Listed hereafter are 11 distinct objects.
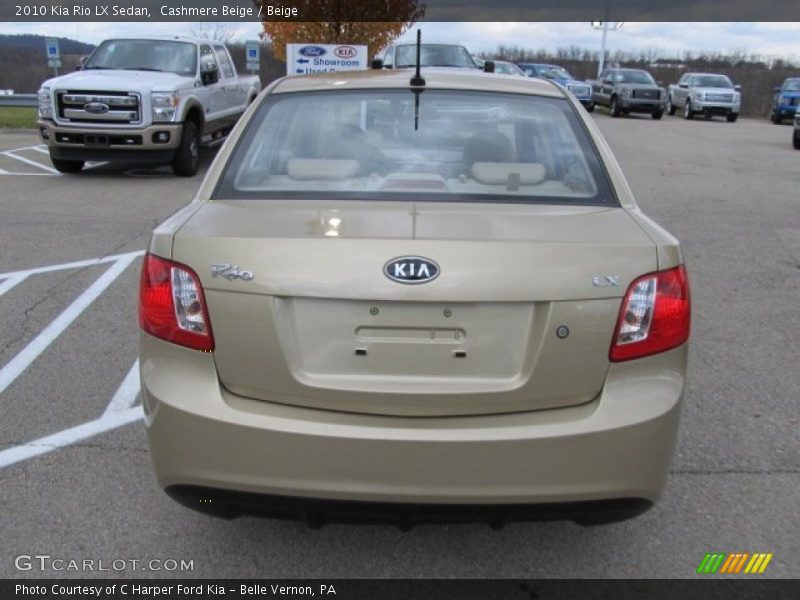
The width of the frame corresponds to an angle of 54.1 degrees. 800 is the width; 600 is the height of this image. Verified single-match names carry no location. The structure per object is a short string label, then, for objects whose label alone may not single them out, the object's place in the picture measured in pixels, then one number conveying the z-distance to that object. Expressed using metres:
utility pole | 50.33
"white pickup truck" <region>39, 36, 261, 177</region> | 11.53
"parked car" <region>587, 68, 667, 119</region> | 30.45
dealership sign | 16.77
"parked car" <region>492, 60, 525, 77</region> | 23.10
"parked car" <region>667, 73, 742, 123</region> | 31.05
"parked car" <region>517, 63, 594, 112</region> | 31.34
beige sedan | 2.31
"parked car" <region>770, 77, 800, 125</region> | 30.45
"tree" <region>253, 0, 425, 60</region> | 20.34
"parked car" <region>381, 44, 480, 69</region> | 16.84
